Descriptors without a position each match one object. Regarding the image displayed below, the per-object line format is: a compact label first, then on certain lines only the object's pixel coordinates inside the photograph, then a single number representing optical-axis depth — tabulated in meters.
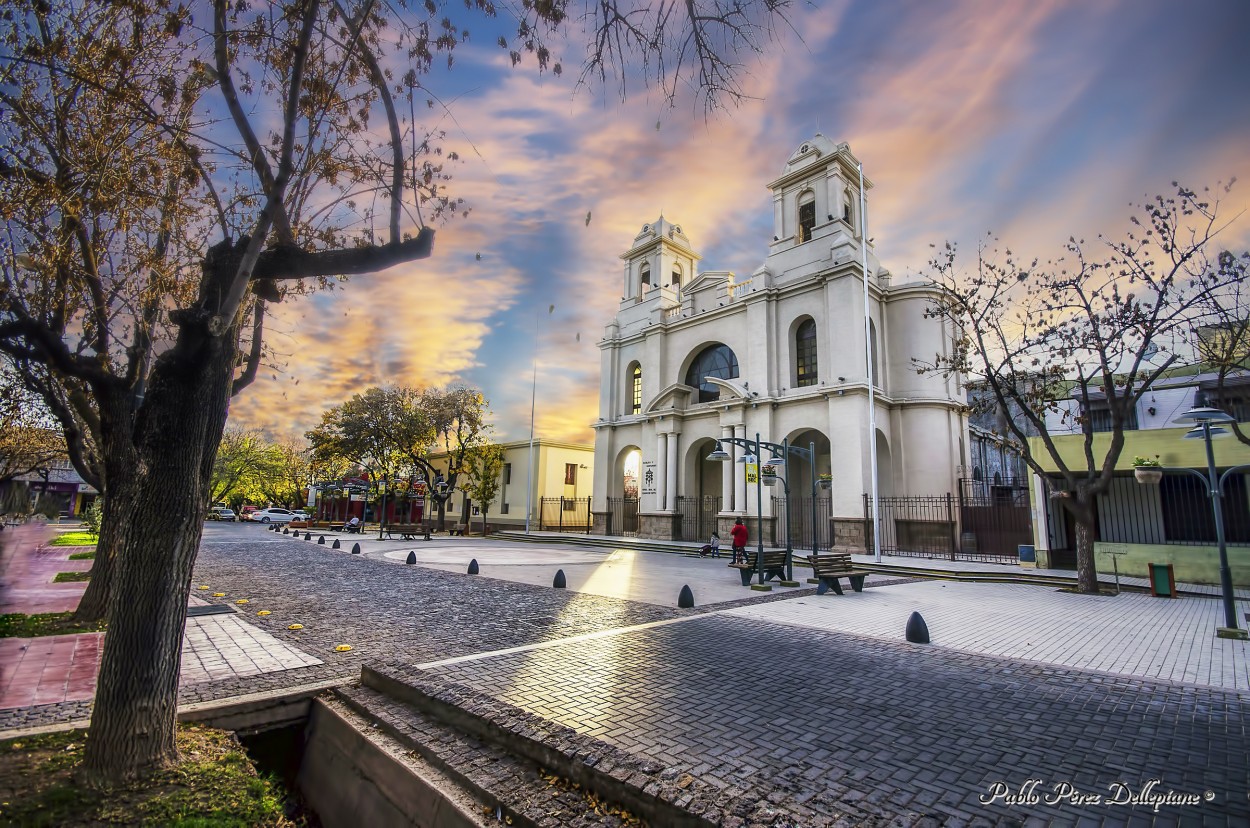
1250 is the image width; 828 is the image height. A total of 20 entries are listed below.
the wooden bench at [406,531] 33.26
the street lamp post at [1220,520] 8.64
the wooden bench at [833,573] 12.77
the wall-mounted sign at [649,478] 32.28
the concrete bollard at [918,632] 8.01
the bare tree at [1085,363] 12.87
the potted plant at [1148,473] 12.31
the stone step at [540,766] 3.21
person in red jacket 16.30
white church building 26.05
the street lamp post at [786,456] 14.42
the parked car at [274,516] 51.63
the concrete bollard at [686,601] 10.40
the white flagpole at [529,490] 37.37
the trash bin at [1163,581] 12.80
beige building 42.78
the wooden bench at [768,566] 13.84
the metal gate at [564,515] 41.73
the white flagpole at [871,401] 21.72
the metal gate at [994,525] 21.83
